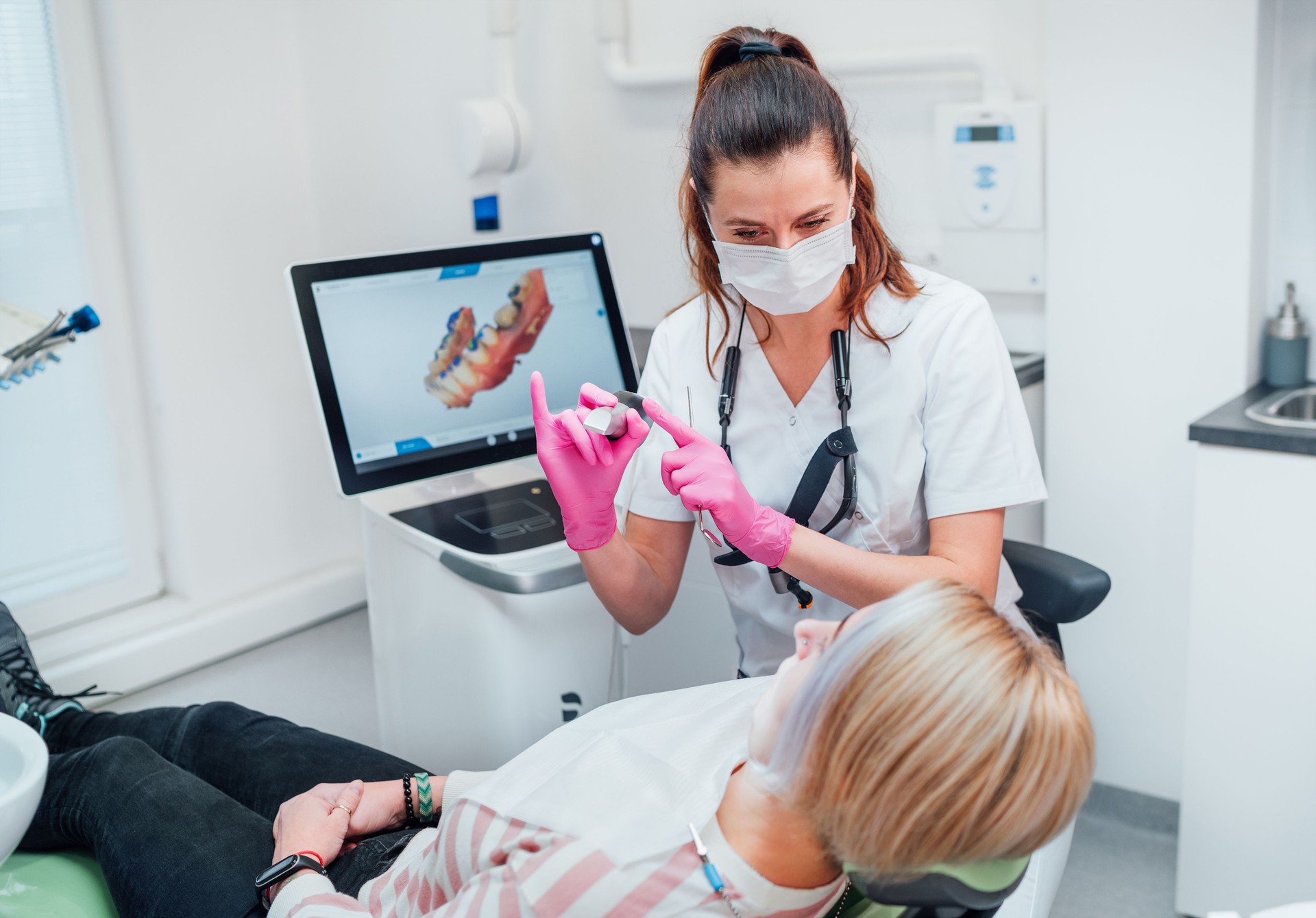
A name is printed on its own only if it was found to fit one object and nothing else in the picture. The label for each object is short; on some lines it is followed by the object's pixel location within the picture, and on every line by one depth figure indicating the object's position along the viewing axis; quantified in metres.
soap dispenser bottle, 1.83
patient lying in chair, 0.80
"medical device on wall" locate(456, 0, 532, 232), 2.39
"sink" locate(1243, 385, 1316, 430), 1.73
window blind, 2.36
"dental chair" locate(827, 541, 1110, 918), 0.80
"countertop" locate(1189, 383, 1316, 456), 1.55
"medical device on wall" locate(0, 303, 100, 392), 1.80
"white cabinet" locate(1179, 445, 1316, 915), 1.60
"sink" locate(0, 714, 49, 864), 1.09
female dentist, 1.25
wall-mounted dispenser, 1.92
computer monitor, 1.66
